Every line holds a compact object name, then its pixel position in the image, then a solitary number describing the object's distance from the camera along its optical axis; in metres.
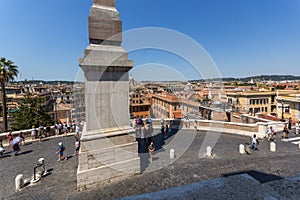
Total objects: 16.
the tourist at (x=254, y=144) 8.95
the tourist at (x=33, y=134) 11.89
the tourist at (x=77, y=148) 8.96
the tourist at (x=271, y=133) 11.03
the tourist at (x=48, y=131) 13.03
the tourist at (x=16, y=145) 8.98
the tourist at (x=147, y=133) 9.54
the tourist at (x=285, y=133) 11.28
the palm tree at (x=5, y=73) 19.20
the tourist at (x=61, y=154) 7.97
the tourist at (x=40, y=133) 11.68
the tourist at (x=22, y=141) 10.75
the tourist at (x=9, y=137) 10.66
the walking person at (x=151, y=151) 7.56
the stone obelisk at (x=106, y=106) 5.19
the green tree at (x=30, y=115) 22.88
